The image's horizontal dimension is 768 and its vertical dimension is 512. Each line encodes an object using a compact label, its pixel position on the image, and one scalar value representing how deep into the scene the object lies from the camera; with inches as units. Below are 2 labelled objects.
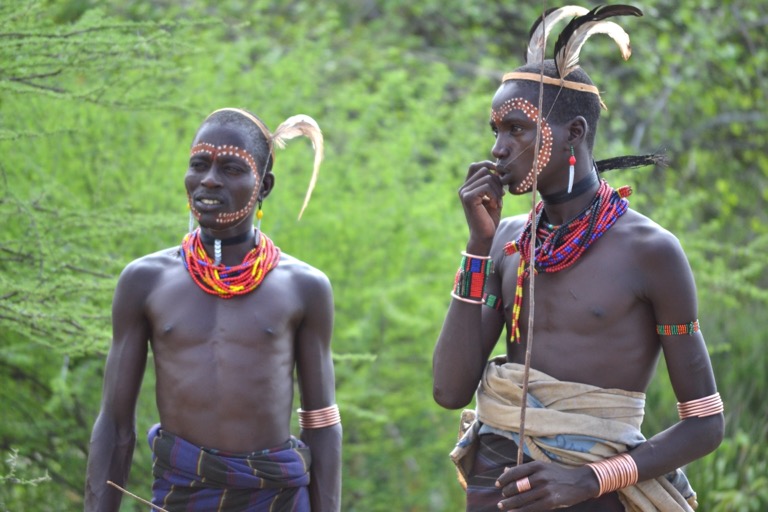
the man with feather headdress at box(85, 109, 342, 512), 291.1
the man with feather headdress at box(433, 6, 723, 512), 264.7
